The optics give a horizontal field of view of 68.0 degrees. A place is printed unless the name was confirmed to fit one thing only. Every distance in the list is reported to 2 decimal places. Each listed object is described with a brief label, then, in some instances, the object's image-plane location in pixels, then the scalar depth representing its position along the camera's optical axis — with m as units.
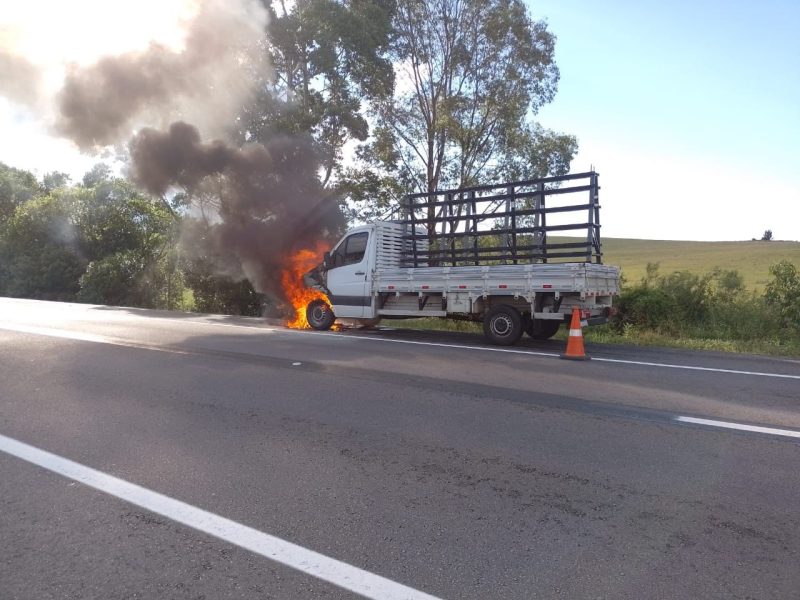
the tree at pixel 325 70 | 19.50
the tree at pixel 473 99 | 19.53
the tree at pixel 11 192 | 40.66
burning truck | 10.66
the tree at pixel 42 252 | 30.86
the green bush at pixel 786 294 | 13.12
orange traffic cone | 9.23
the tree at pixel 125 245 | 26.11
